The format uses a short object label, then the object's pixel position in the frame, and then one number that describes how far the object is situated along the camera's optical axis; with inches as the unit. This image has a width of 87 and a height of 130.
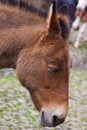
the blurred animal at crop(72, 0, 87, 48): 786.3
